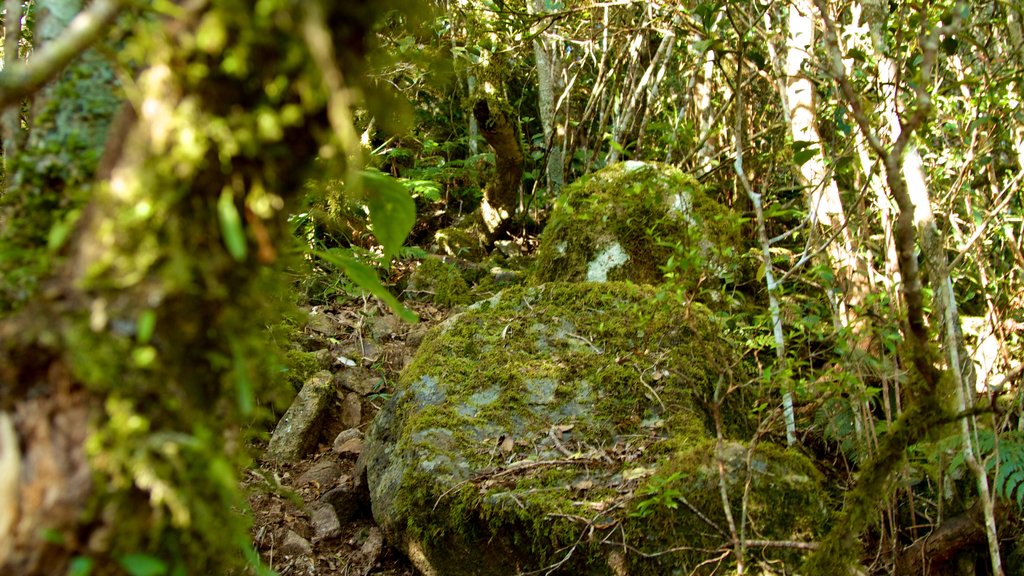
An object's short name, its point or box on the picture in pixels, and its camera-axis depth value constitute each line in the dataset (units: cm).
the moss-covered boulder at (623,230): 513
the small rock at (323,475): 411
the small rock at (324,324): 577
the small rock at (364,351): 552
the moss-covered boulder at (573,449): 275
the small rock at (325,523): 368
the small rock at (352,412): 480
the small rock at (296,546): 348
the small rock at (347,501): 388
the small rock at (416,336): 576
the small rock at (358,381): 507
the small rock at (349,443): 445
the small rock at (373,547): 351
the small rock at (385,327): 589
